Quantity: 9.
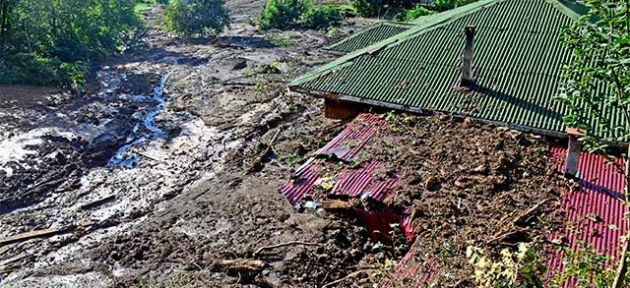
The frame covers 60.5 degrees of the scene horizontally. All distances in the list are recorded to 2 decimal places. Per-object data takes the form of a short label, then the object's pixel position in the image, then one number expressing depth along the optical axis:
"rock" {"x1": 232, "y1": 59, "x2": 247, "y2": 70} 31.20
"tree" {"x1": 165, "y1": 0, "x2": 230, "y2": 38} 40.44
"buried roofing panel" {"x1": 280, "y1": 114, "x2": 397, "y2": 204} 11.41
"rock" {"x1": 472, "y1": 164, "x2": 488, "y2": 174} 11.73
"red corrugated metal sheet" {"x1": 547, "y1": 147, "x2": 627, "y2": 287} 9.44
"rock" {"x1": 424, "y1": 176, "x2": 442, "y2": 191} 11.38
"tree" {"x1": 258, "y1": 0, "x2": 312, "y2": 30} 45.59
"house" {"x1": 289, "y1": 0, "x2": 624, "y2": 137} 13.88
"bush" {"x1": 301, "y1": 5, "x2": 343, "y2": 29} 44.72
